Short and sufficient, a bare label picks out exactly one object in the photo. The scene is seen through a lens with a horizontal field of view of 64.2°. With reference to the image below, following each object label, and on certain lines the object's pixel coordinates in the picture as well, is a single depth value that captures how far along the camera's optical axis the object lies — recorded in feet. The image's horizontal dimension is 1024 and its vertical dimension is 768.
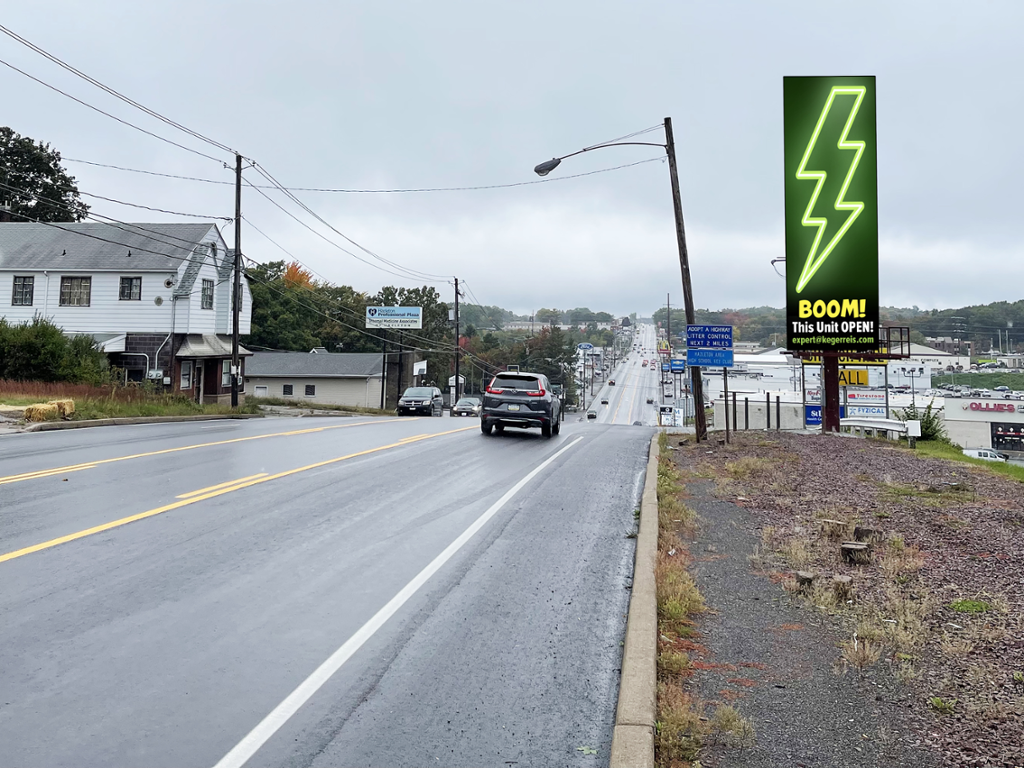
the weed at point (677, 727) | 13.20
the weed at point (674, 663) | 16.71
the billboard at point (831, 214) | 57.88
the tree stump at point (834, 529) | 28.50
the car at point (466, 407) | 179.83
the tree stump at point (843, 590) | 21.25
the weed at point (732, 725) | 13.79
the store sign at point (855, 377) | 154.71
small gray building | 201.26
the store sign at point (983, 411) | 187.83
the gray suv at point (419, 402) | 148.15
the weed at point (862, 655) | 16.78
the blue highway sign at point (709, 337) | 68.08
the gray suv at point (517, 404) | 69.05
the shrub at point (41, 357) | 97.55
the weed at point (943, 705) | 14.38
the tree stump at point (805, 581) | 22.08
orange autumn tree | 305.30
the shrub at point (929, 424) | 81.46
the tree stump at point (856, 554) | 24.82
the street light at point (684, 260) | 73.19
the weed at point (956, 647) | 16.88
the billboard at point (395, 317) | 233.35
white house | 132.05
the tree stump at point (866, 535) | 27.45
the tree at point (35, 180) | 217.15
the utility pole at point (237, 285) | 121.90
